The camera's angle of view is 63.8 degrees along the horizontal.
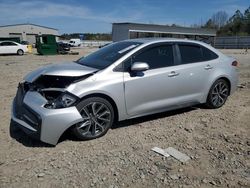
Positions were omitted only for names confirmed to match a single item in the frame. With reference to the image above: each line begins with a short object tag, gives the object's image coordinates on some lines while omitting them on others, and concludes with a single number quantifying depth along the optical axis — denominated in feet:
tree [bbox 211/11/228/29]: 208.12
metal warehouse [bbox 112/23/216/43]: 114.52
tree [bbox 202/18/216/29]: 210.45
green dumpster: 71.67
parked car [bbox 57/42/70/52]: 76.50
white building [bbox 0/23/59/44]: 190.19
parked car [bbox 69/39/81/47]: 159.76
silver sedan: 9.81
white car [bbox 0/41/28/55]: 69.12
